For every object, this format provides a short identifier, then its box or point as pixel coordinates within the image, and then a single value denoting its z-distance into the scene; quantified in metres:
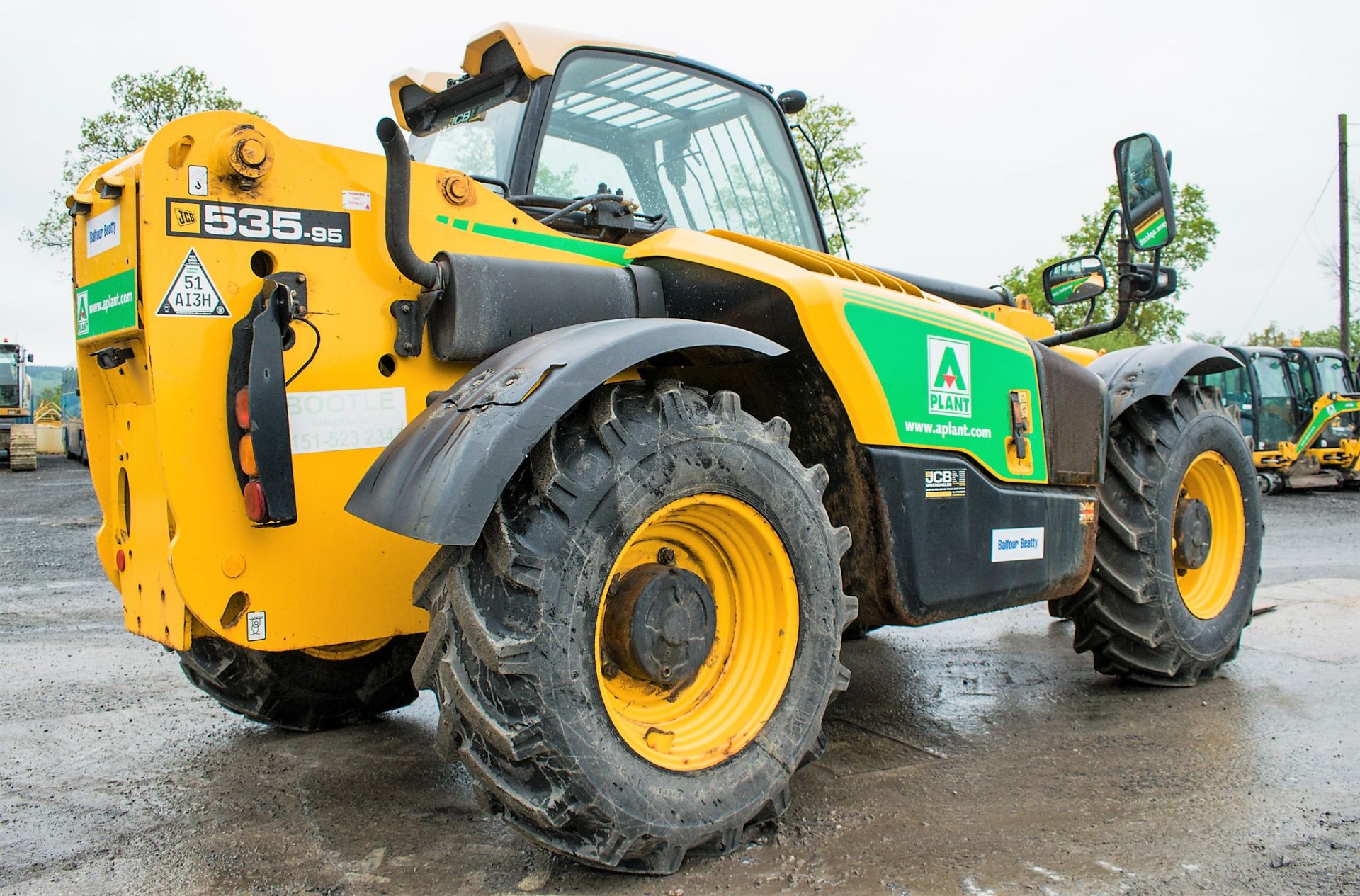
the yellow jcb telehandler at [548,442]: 2.61
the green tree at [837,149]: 20.17
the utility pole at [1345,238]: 28.16
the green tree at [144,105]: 22.94
